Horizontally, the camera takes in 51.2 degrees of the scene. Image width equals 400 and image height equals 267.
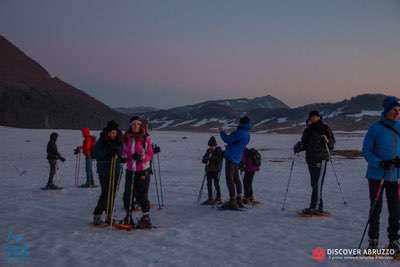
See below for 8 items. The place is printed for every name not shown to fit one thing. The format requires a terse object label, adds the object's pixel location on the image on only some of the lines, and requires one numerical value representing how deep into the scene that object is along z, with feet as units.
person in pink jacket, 22.99
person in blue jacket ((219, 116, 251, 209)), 28.40
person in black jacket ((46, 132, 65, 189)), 40.06
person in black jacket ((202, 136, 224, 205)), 31.07
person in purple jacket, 31.42
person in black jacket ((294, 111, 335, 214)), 26.27
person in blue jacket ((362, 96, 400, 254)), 17.81
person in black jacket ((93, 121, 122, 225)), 23.45
